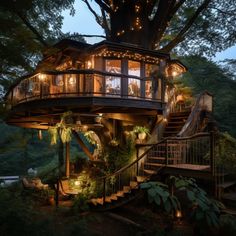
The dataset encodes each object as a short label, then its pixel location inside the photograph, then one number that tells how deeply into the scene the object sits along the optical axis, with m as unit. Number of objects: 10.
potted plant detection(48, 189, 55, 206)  13.58
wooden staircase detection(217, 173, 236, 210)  8.94
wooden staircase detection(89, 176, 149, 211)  10.38
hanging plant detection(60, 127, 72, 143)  11.80
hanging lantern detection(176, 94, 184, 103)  16.10
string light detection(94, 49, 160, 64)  13.34
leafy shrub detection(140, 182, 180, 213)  6.03
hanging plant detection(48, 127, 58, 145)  12.19
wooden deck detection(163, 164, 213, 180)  8.23
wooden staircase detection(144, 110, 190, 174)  10.96
